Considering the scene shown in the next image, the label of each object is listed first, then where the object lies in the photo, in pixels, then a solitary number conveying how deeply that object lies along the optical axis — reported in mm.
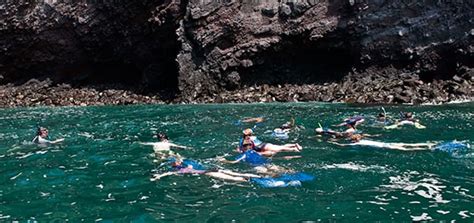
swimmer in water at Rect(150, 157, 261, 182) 13023
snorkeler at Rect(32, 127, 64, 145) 20156
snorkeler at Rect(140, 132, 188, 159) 17475
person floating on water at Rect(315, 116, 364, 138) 18812
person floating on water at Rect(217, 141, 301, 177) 13606
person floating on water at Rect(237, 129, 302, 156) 15813
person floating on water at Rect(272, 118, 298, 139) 20048
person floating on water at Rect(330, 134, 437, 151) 16245
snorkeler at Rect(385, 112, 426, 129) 20719
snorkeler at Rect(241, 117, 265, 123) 25125
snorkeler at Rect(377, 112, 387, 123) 22284
